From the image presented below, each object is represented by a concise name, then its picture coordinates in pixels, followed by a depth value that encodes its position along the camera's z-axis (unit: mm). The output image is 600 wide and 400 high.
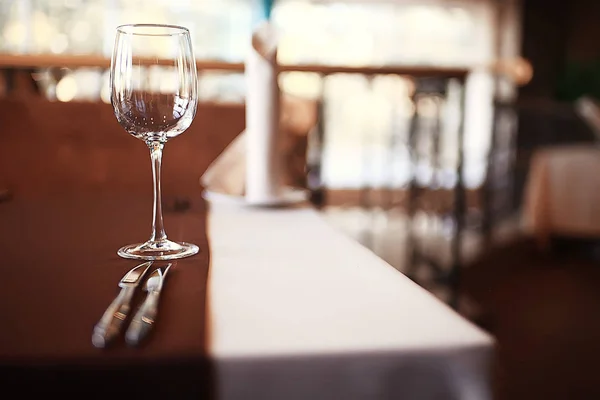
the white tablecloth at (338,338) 415
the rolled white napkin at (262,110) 1017
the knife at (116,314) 424
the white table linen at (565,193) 3818
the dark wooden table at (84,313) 399
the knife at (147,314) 428
